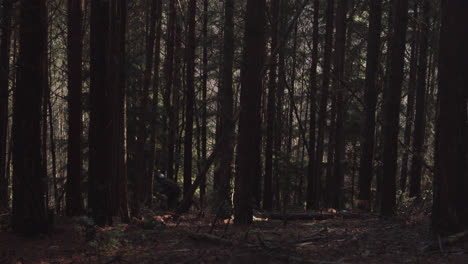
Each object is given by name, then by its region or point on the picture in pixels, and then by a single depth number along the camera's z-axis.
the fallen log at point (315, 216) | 14.22
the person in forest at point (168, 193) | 16.44
